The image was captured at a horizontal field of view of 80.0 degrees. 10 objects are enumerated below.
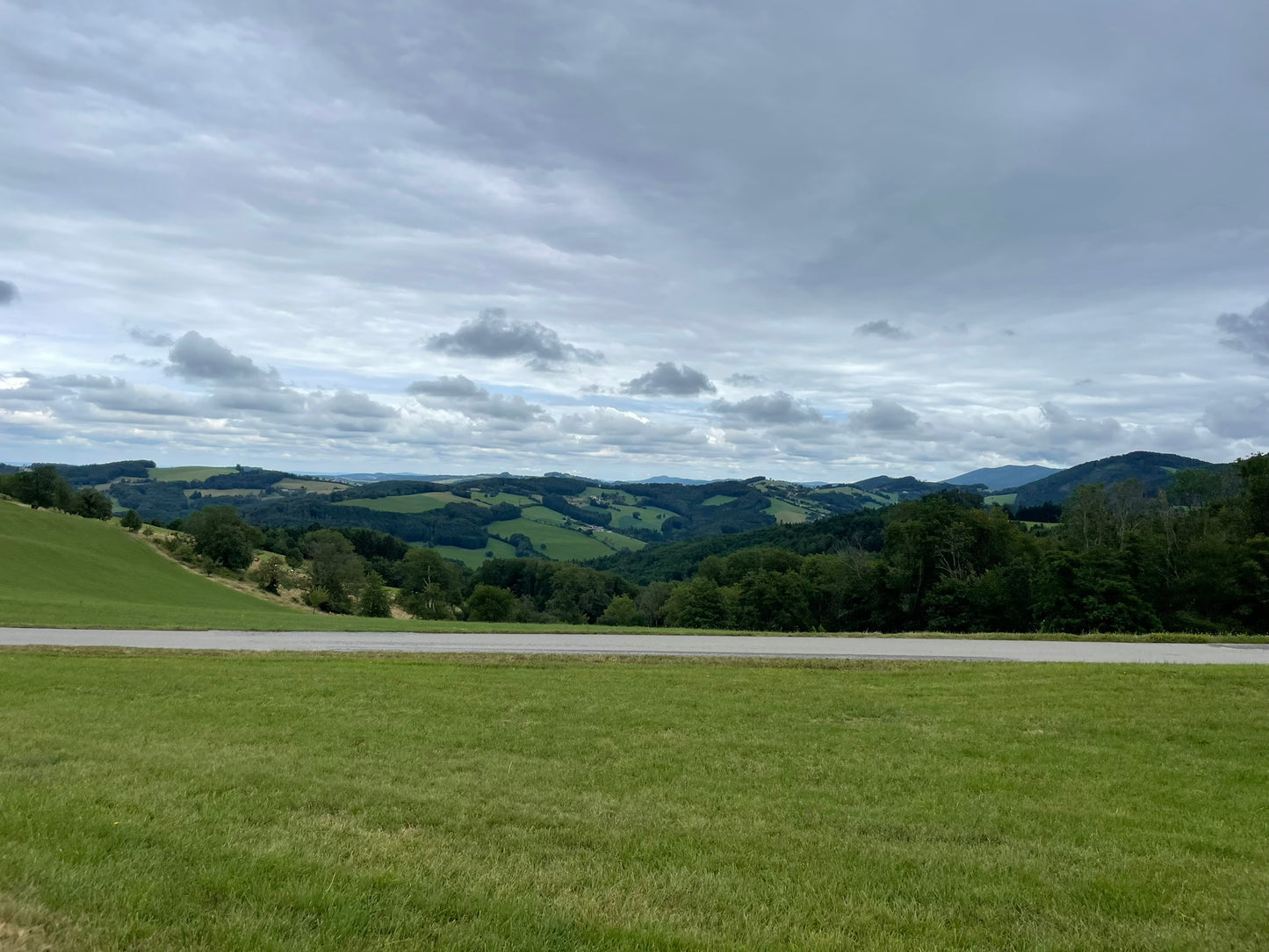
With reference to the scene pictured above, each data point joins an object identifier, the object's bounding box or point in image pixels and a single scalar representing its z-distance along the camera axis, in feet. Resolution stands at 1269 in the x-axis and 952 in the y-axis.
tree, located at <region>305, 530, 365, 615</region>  289.74
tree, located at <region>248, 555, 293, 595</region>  271.04
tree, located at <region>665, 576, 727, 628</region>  236.22
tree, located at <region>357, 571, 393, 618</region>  279.28
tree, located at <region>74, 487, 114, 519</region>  326.65
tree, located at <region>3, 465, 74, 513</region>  309.22
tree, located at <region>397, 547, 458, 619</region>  303.07
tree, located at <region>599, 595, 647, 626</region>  321.99
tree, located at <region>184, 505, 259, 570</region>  277.44
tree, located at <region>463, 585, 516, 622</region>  311.68
